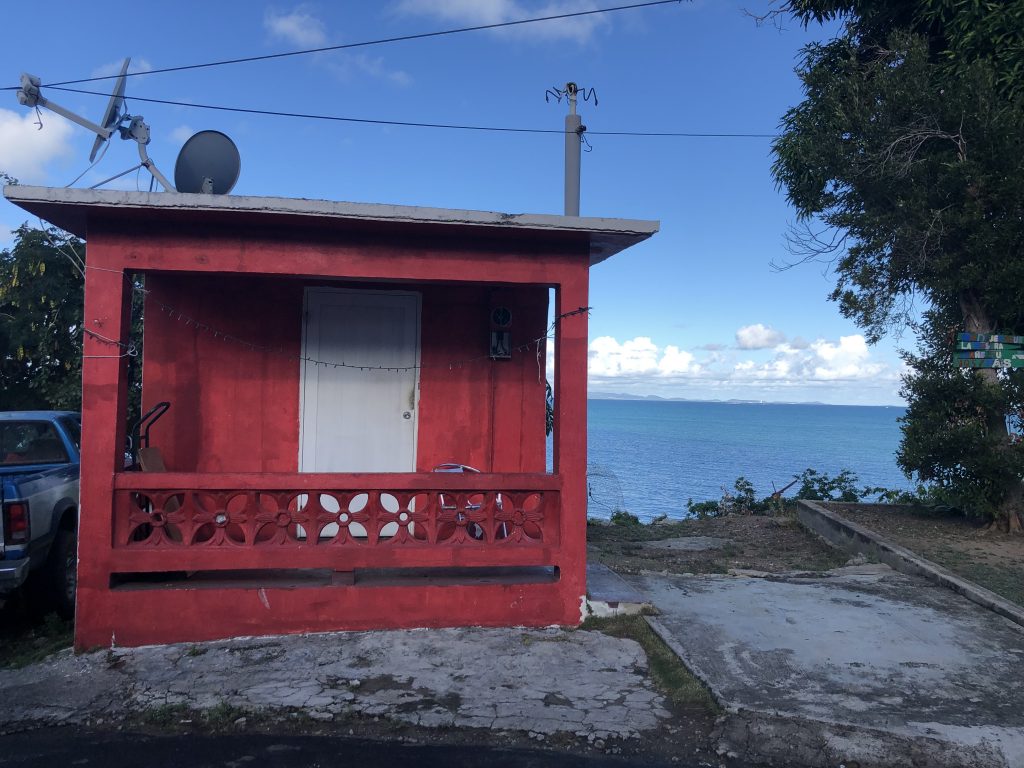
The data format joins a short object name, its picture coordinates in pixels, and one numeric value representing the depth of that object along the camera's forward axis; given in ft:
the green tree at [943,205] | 27.86
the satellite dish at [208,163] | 20.93
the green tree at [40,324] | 43.55
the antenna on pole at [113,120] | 22.81
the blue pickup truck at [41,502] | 17.81
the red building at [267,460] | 17.10
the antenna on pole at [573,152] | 25.96
